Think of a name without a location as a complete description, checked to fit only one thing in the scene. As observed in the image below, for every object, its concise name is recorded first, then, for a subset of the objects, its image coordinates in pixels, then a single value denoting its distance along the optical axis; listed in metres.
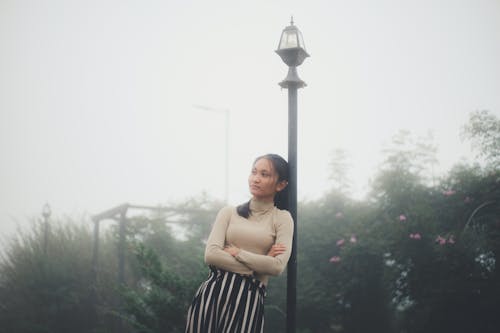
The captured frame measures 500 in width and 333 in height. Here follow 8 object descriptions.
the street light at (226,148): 16.08
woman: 3.14
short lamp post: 15.53
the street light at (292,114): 3.87
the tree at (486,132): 9.91
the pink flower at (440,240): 9.02
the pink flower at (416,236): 9.54
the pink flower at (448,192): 10.25
